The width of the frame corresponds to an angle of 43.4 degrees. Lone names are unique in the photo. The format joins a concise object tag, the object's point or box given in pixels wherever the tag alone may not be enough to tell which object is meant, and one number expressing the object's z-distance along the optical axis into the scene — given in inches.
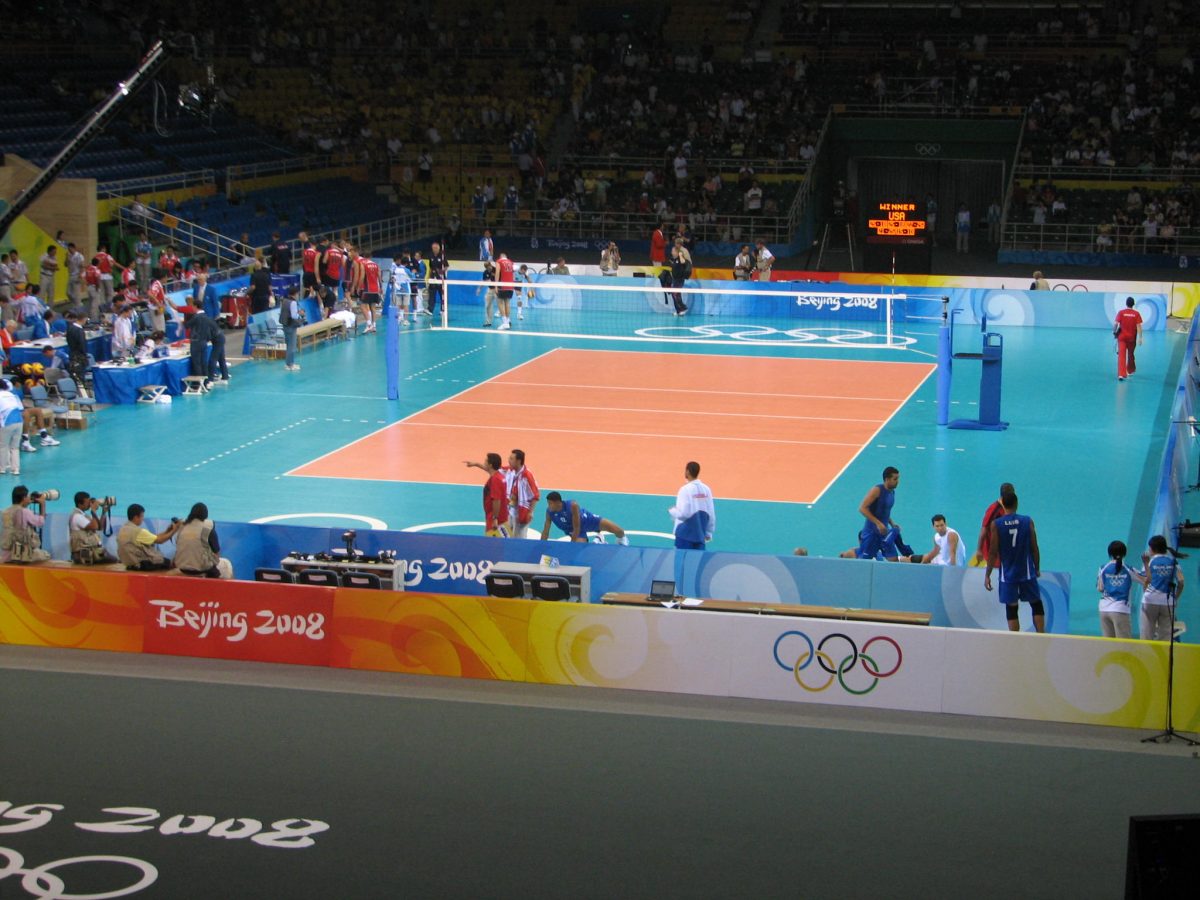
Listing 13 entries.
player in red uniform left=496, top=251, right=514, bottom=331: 1318.9
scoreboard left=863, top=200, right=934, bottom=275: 1485.0
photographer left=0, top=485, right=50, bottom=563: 609.6
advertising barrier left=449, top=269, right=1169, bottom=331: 1365.7
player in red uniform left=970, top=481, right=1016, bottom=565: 566.6
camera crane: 675.4
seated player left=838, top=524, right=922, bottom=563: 620.4
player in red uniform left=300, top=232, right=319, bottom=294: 1291.8
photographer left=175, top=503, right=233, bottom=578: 582.9
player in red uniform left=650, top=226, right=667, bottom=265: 1551.4
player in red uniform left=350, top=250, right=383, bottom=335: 1305.4
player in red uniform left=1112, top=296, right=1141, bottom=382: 1078.4
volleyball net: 1333.7
